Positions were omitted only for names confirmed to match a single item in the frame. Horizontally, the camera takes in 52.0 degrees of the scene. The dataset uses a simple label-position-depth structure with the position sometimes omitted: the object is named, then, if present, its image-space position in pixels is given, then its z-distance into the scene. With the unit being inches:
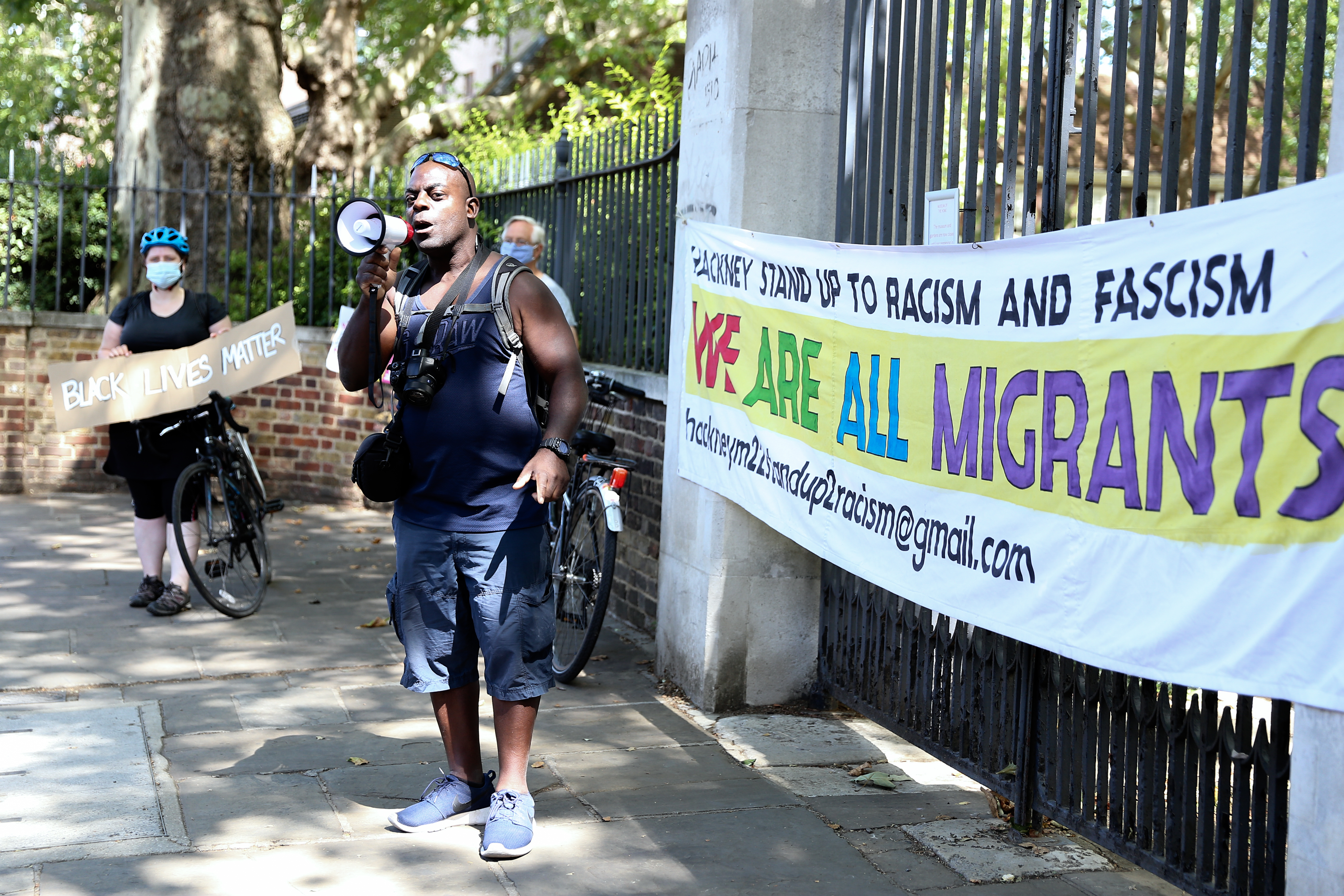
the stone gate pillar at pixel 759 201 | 221.0
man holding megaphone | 163.0
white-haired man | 317.4
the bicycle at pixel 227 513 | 283.7
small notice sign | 183.5
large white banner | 113.0
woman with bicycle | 286.8
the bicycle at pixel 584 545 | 239.6
